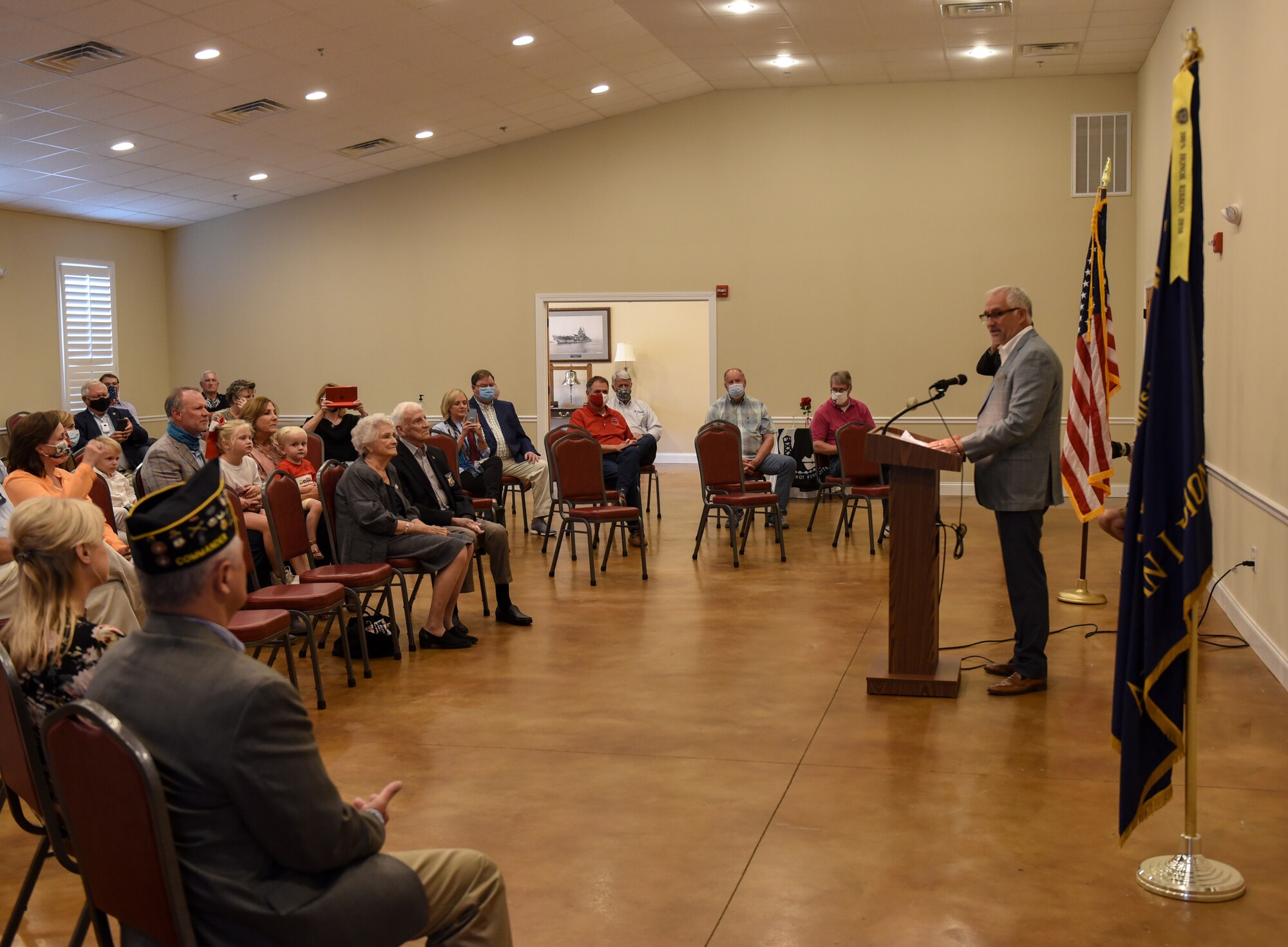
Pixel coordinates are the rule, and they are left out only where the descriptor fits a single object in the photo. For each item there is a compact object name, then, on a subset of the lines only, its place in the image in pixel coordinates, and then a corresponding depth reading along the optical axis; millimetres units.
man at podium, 4520
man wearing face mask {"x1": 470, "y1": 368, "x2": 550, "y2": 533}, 9336
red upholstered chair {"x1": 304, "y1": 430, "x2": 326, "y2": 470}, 7938
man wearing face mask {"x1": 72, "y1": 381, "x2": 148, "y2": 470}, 10172
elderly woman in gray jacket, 5492
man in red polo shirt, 8875
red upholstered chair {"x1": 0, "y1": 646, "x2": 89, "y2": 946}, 2354
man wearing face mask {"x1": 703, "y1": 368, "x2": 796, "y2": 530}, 9445
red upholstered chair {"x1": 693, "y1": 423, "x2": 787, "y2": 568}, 7852
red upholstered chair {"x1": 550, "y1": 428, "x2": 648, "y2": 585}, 7539
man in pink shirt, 9672
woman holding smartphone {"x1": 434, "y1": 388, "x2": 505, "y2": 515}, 8688
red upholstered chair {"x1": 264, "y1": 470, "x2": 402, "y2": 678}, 5141
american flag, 6094
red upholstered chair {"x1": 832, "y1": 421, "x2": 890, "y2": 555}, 8297
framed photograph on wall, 14672
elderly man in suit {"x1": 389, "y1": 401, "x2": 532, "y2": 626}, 5945
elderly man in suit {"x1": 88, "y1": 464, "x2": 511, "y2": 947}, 1705
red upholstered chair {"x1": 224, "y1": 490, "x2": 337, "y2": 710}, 4789
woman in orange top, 4559
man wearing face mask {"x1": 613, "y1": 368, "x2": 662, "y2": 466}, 10188
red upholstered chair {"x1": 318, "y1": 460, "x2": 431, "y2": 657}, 5602
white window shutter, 12539
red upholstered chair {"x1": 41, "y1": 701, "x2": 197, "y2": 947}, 1678
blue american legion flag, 2834
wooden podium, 4590
